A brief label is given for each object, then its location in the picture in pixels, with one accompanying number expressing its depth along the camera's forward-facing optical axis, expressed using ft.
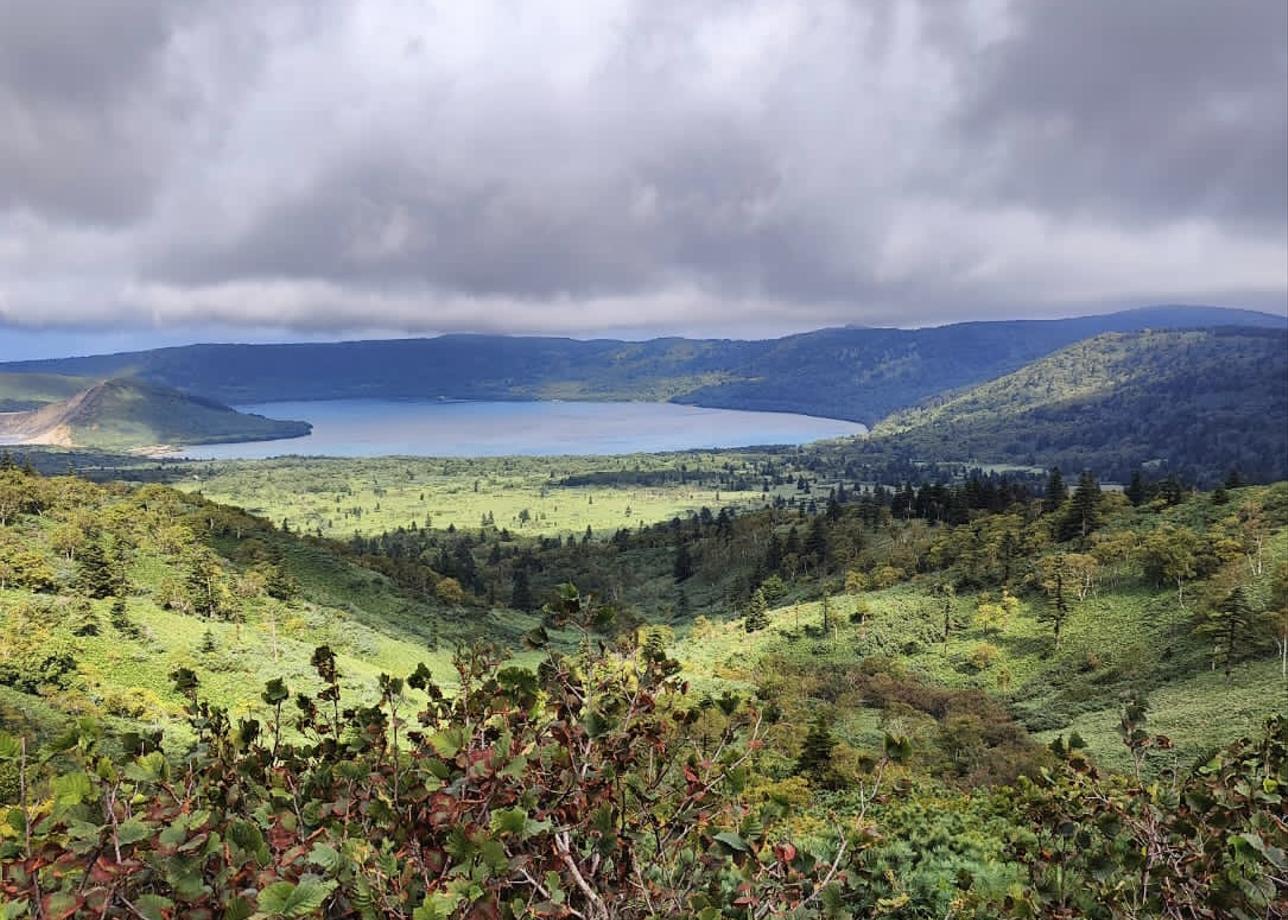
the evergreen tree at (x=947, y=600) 195.31
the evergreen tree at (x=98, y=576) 155.02
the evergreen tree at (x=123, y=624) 142.92
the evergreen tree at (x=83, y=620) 135.23
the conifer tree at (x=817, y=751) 90.43
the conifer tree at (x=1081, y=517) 226.17
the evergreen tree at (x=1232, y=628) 131.64
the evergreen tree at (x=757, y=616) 228.43
